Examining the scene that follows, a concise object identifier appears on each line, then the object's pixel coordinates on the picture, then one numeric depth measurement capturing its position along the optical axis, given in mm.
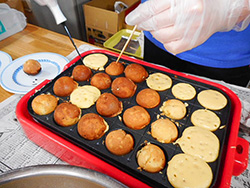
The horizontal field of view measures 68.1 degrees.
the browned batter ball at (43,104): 310
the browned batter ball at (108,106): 315
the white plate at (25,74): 419
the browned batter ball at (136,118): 298
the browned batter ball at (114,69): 391
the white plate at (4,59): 481
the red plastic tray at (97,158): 239
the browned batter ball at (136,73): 373
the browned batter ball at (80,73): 373
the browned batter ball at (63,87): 345
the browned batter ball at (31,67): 438
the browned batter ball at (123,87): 345
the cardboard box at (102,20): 687
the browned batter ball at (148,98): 331
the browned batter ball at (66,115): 298
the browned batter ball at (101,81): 364
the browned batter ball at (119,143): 264
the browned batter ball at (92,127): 281
